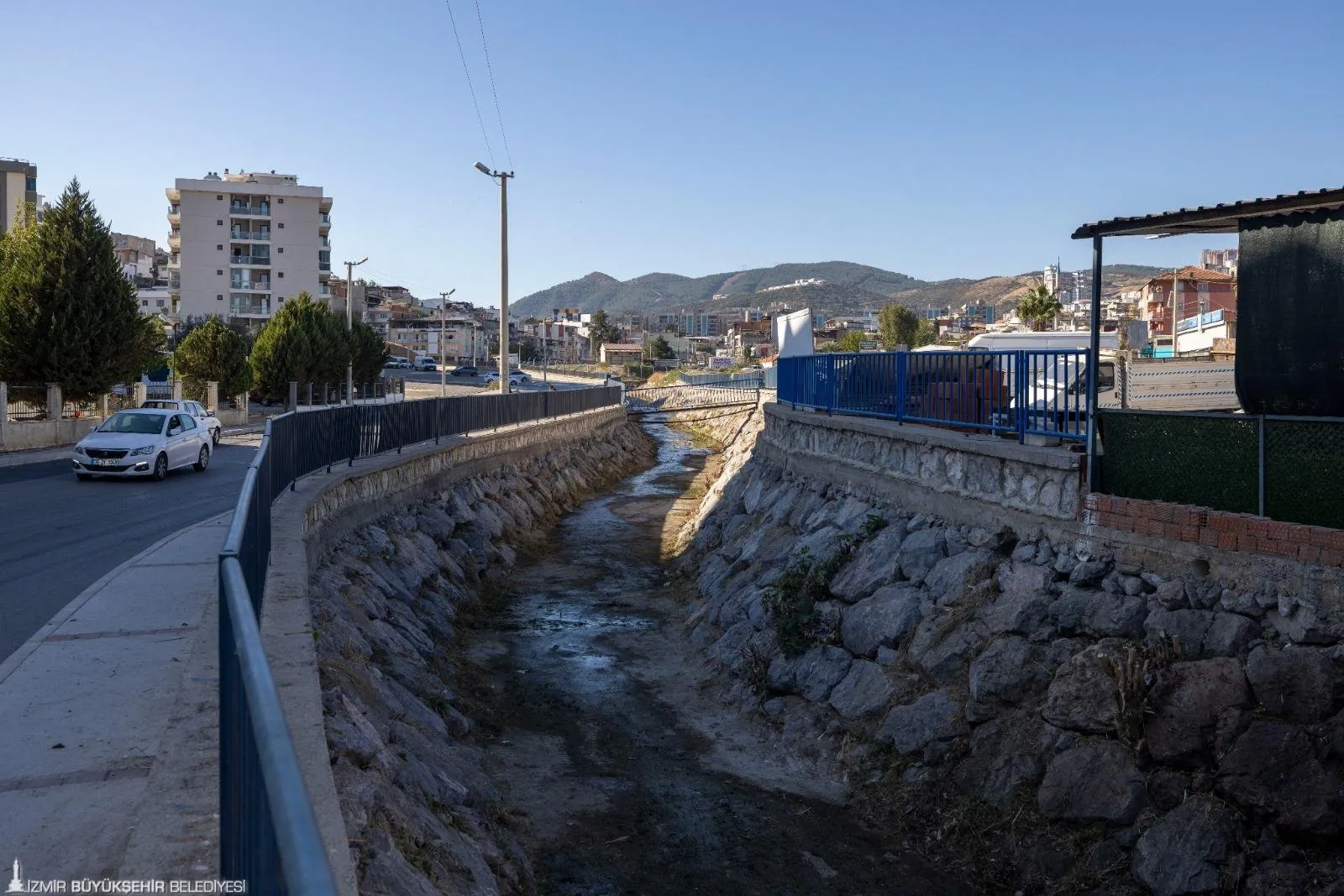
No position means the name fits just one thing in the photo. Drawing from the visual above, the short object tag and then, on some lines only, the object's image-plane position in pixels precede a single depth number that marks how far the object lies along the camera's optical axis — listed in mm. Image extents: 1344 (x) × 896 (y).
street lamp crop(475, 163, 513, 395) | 33969
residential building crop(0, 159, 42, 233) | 72875
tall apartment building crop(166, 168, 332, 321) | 90500
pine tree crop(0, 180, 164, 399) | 30656
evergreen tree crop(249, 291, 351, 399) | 55188
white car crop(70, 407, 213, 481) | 21203
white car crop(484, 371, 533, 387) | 91562
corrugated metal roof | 8211
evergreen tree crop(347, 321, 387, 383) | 66125
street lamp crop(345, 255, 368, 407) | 56812
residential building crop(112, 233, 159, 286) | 133375
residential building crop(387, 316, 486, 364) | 151125
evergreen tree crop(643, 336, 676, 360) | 176125
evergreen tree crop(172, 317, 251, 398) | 48750
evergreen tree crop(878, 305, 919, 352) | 108125
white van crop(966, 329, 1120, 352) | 21562
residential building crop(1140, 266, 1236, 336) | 54525
